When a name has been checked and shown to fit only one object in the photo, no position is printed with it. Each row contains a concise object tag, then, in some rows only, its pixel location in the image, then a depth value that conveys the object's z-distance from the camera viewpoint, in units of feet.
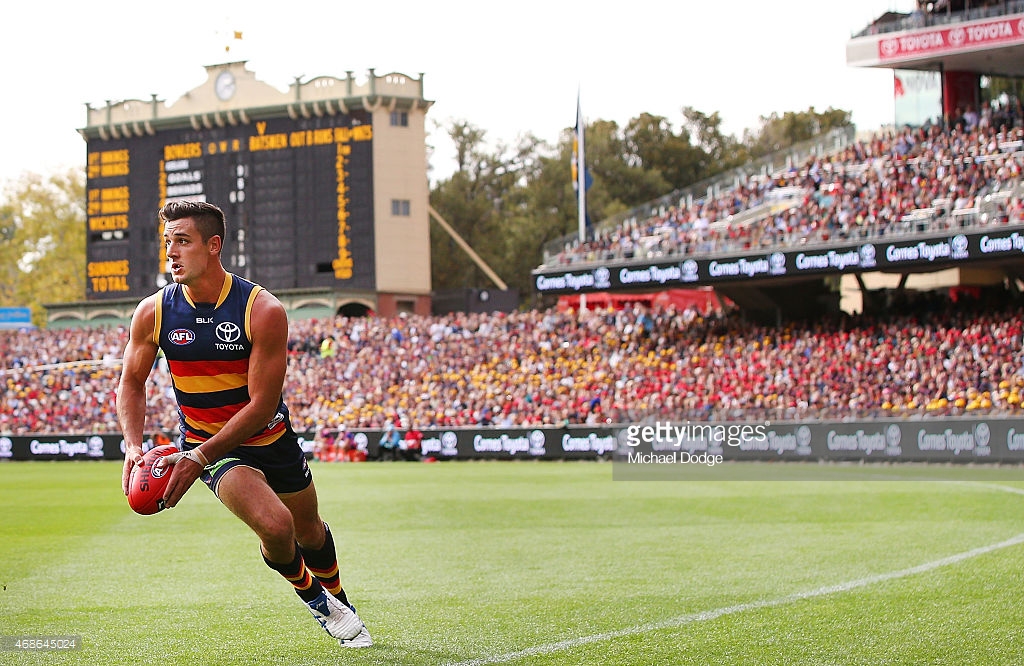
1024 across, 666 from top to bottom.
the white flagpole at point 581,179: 133.33
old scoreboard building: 135.64
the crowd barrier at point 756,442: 78.33
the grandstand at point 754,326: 98.58
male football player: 20.86
